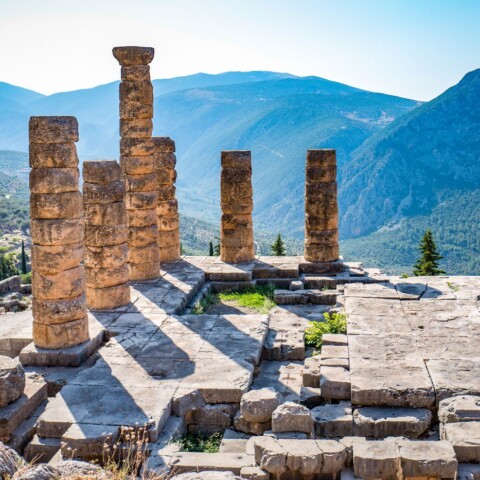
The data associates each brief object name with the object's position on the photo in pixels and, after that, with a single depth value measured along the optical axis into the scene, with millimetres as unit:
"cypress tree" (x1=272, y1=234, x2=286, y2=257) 36634
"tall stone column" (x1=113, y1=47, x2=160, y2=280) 16328
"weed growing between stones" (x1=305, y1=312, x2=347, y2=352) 12289
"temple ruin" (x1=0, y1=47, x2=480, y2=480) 7750
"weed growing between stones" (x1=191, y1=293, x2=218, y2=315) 14765
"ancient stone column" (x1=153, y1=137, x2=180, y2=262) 18484
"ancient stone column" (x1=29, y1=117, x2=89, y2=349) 10984
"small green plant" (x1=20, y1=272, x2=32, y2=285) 29547
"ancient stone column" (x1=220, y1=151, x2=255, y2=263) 18422
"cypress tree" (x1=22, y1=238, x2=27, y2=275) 36825
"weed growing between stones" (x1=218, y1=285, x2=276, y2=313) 15258
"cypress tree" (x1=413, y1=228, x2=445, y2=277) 31234
